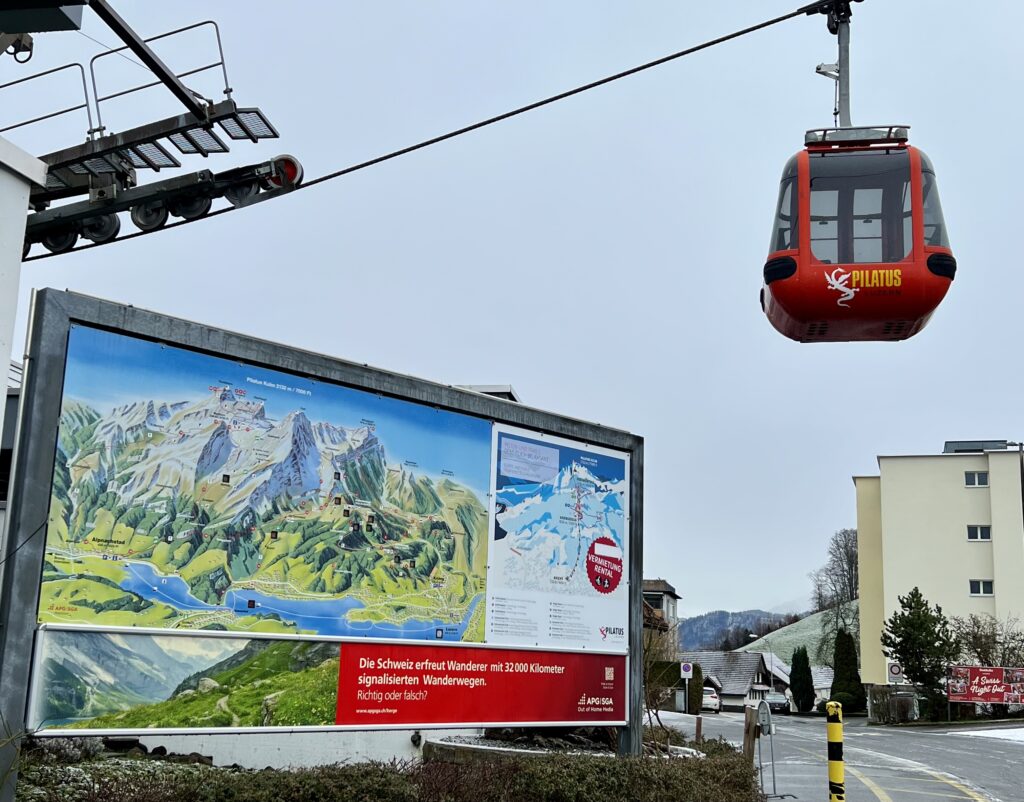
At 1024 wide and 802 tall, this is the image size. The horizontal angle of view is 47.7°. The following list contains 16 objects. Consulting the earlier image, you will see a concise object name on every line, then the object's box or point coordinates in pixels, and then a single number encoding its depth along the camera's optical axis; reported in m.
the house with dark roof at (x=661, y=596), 82.33
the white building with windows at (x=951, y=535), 59.69
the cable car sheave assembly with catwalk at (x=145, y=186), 16.75
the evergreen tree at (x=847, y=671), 68.62
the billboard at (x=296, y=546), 7.57
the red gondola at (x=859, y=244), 12.70
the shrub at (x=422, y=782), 7.32
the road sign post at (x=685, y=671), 32.02
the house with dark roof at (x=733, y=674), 88.62
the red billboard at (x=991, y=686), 46.25
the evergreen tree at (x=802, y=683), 76.19
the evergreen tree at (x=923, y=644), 51.75
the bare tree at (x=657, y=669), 18.95
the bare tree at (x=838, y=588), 97.02
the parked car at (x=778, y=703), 67.94
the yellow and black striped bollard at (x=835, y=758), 9.33
